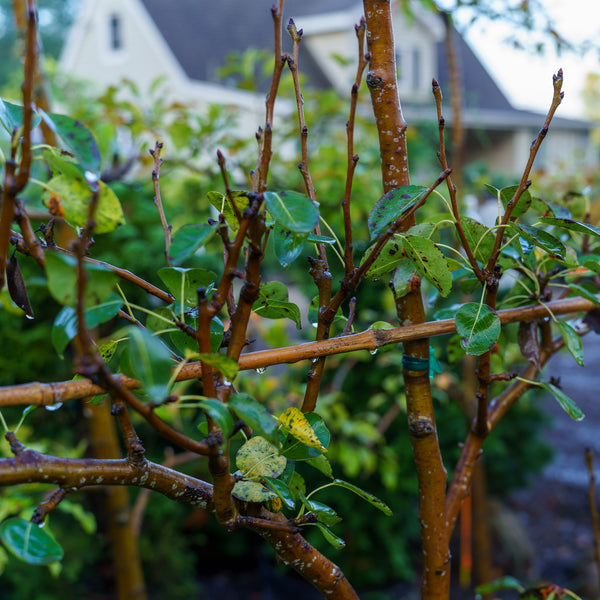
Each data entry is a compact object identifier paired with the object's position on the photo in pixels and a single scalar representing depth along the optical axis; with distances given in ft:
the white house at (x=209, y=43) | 28.55
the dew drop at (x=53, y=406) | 1.62
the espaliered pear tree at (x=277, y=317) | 1.49
